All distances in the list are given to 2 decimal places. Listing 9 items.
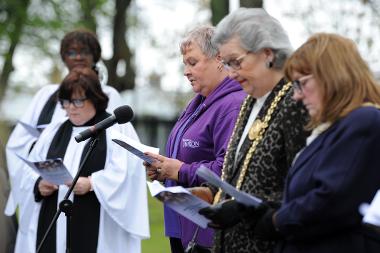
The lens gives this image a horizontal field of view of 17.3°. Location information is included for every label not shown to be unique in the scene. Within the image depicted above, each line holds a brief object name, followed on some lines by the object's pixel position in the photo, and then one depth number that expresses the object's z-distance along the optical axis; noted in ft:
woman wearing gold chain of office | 18.71
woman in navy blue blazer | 16.10
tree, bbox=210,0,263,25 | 46.93
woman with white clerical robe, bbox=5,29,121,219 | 33.16
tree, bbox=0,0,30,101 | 78.12
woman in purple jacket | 23.94
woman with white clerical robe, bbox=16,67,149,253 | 29.61
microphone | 23.78
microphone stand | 23.96
